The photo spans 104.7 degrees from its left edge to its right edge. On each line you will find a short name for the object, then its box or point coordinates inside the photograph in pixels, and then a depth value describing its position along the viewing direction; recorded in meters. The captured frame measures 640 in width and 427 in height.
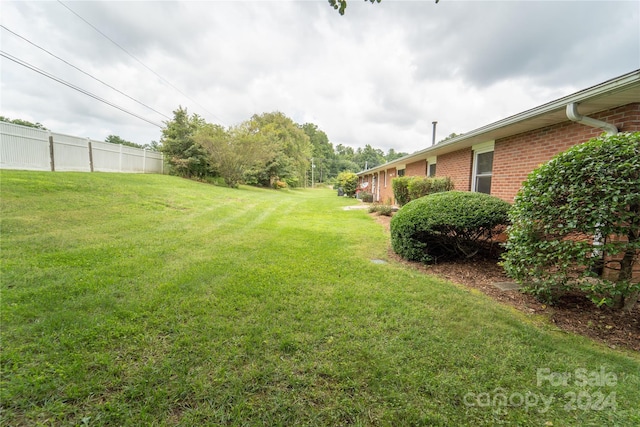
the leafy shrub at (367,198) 17.68
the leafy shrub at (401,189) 9.66
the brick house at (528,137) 3.34
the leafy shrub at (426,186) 7.76
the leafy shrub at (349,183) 23.03
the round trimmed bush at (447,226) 4.11
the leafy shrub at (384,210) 10.23
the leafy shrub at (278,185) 29.78
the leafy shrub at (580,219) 2.42
